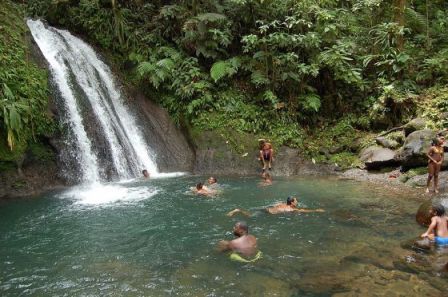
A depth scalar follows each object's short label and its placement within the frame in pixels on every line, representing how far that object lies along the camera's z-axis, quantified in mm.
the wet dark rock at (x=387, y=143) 14219
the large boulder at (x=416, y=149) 12688
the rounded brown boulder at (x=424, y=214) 8570
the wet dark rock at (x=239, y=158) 15117
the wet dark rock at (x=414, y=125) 13992
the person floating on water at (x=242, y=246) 7168
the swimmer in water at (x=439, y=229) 7450
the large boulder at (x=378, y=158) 13738
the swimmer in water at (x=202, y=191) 11609
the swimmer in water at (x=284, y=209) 9859
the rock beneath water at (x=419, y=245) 7314
